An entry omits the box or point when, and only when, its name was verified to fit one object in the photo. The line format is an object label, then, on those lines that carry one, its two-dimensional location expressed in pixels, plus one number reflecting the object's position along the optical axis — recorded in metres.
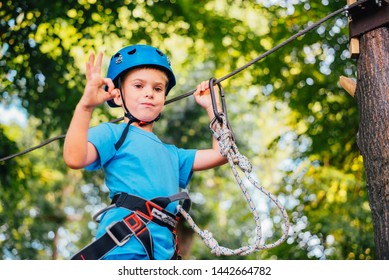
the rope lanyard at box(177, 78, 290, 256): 2.50
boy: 2.45
